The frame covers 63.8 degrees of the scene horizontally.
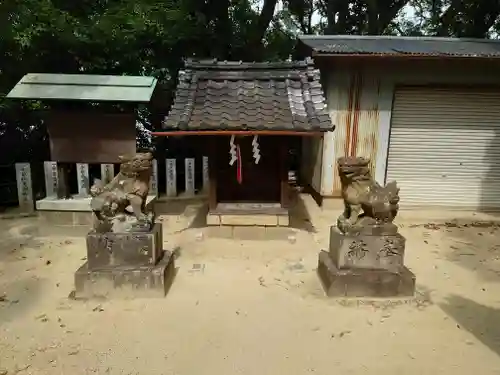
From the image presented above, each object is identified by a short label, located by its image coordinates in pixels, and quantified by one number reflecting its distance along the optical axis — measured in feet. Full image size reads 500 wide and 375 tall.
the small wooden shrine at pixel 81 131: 27.86
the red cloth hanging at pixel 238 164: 24.29
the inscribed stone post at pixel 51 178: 29.22
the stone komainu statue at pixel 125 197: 18.02
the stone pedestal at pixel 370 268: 17.99
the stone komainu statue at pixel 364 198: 17.94
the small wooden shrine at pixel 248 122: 22.86
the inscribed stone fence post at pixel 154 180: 33.37
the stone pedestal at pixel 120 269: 17.78
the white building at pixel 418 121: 31.71
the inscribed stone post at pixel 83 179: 29.37
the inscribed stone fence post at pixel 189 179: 35.42
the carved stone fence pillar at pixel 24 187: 30.17
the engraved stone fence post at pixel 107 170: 30.17
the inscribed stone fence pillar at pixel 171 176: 34.58
